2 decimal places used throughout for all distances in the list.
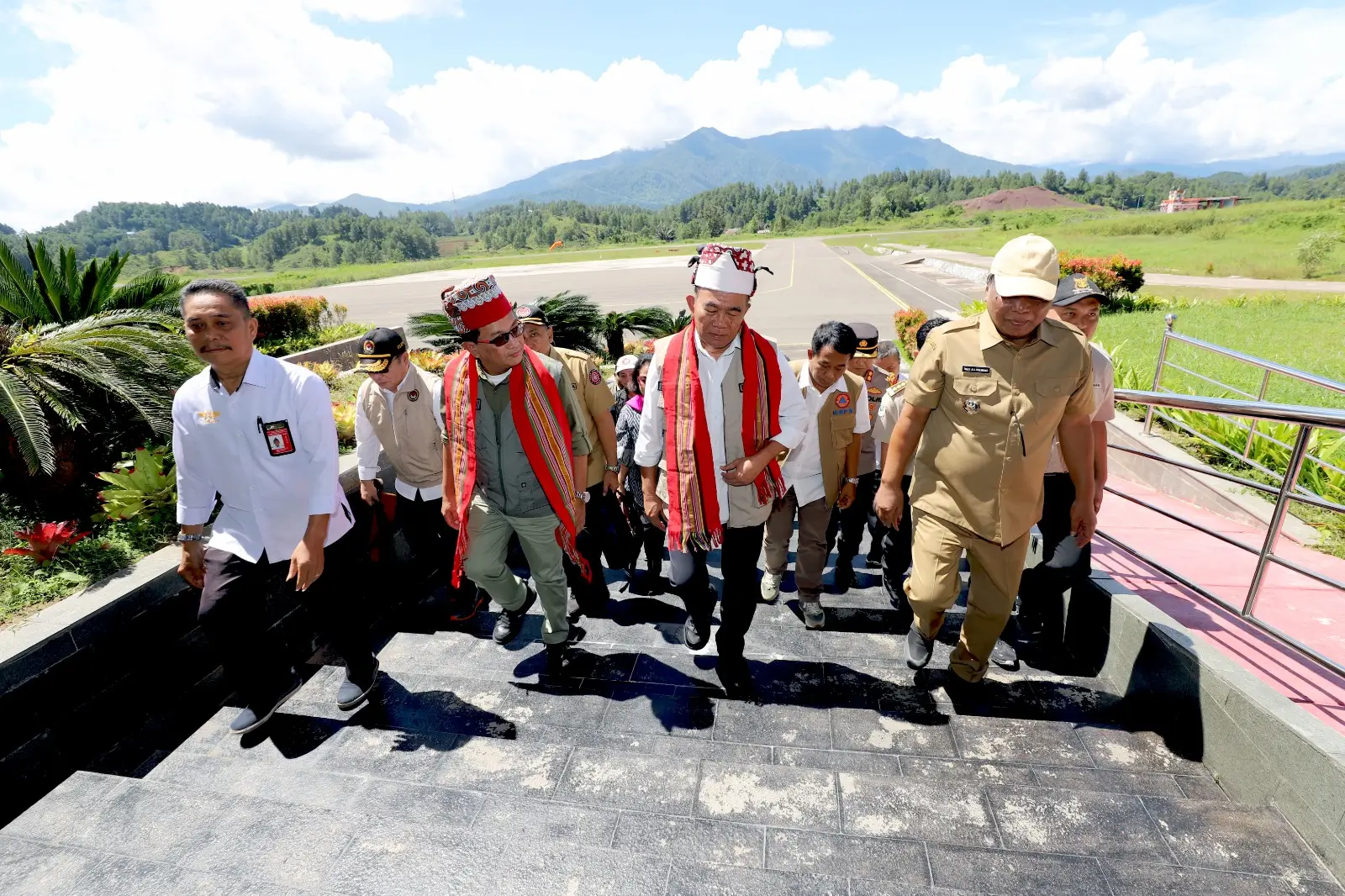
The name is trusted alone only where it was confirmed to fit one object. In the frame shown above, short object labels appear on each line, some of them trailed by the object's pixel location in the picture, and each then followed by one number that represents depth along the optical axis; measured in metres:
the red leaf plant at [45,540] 3.23
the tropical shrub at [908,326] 10.34
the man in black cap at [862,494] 4.27
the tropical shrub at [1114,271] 15.12
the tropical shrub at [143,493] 3.76
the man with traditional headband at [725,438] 2.88
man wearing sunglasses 2.94
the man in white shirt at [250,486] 2.67
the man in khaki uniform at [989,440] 2.58
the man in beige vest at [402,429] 3.66
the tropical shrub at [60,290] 5.40
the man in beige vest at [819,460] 3.73
